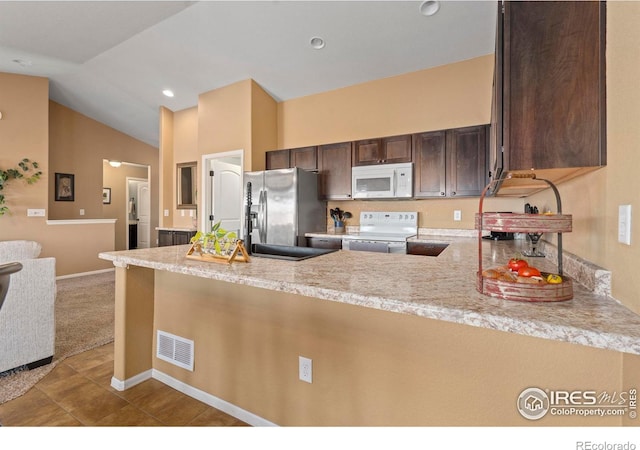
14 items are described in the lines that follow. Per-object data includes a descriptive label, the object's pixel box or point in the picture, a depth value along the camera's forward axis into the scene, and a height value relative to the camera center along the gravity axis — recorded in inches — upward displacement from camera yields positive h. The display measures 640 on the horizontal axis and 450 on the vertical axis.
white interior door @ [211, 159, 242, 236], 183.6 +16.9
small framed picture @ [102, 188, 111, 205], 287.7 +23.9
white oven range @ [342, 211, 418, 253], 130.0 -4.9
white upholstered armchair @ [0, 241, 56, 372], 83.3 -29.3
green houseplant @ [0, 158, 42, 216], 173.5 +28.0
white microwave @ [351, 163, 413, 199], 135.5 +20.3
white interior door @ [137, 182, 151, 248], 317.4 +5.8
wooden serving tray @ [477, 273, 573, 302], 33.1 -7.8
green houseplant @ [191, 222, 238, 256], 61.0 -4.4
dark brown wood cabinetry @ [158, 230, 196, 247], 199.3 -11.5
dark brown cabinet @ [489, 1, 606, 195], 39.8 +20.2
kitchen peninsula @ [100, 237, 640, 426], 33.3 -20.7
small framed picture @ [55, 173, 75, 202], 222.2 +25.1
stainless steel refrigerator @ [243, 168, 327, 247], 145.8 +8.5
